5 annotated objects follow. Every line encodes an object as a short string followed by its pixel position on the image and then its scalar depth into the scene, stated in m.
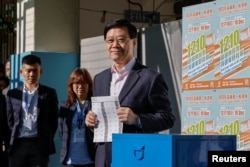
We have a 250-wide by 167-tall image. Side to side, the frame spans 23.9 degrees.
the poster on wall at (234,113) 5.27
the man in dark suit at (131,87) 3.32
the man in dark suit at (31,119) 6.21
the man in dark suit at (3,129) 6.74
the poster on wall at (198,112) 5.68
